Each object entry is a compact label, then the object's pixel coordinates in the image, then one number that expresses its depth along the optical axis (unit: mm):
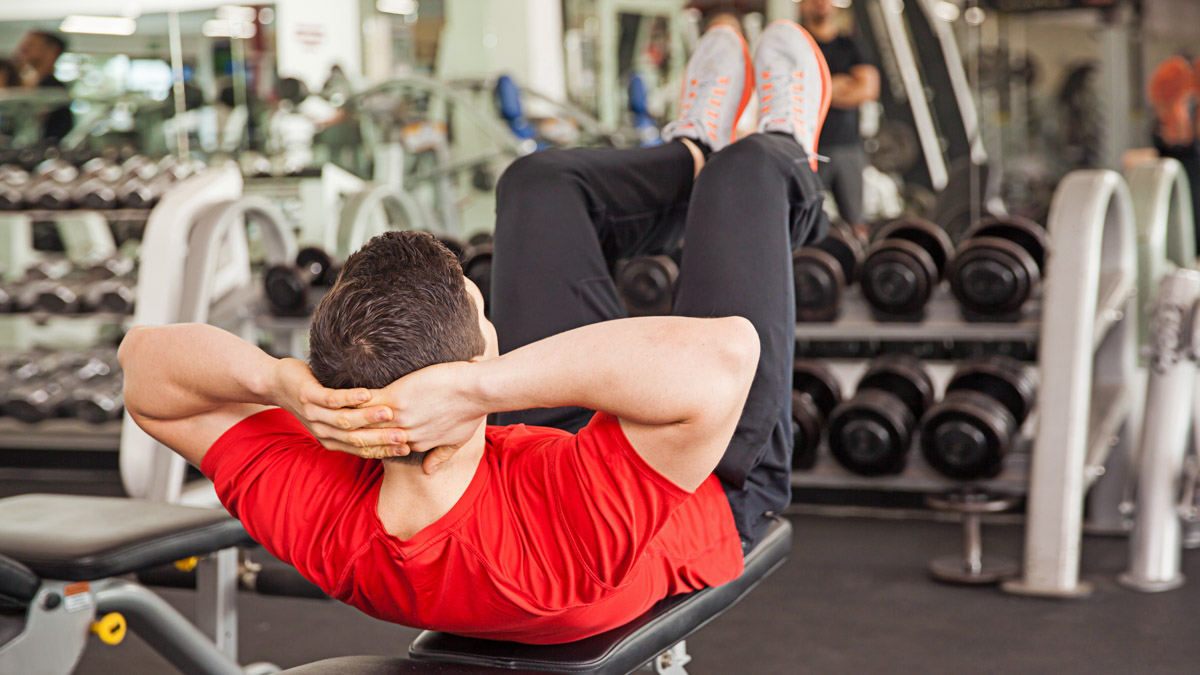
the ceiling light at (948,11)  6554
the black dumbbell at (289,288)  3234
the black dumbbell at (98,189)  3887
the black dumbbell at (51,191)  3941
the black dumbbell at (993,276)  2584
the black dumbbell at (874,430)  2678
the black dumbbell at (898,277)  2723
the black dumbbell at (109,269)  3916
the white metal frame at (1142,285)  2922
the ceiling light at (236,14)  5448
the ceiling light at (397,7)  6891
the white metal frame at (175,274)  2900
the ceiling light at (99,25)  4895
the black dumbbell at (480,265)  2936
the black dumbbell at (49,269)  3959
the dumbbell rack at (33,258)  3854
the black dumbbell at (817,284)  2811
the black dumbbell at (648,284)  2951
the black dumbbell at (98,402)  3705
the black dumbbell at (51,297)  3766
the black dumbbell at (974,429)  2541
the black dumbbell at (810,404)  2785
